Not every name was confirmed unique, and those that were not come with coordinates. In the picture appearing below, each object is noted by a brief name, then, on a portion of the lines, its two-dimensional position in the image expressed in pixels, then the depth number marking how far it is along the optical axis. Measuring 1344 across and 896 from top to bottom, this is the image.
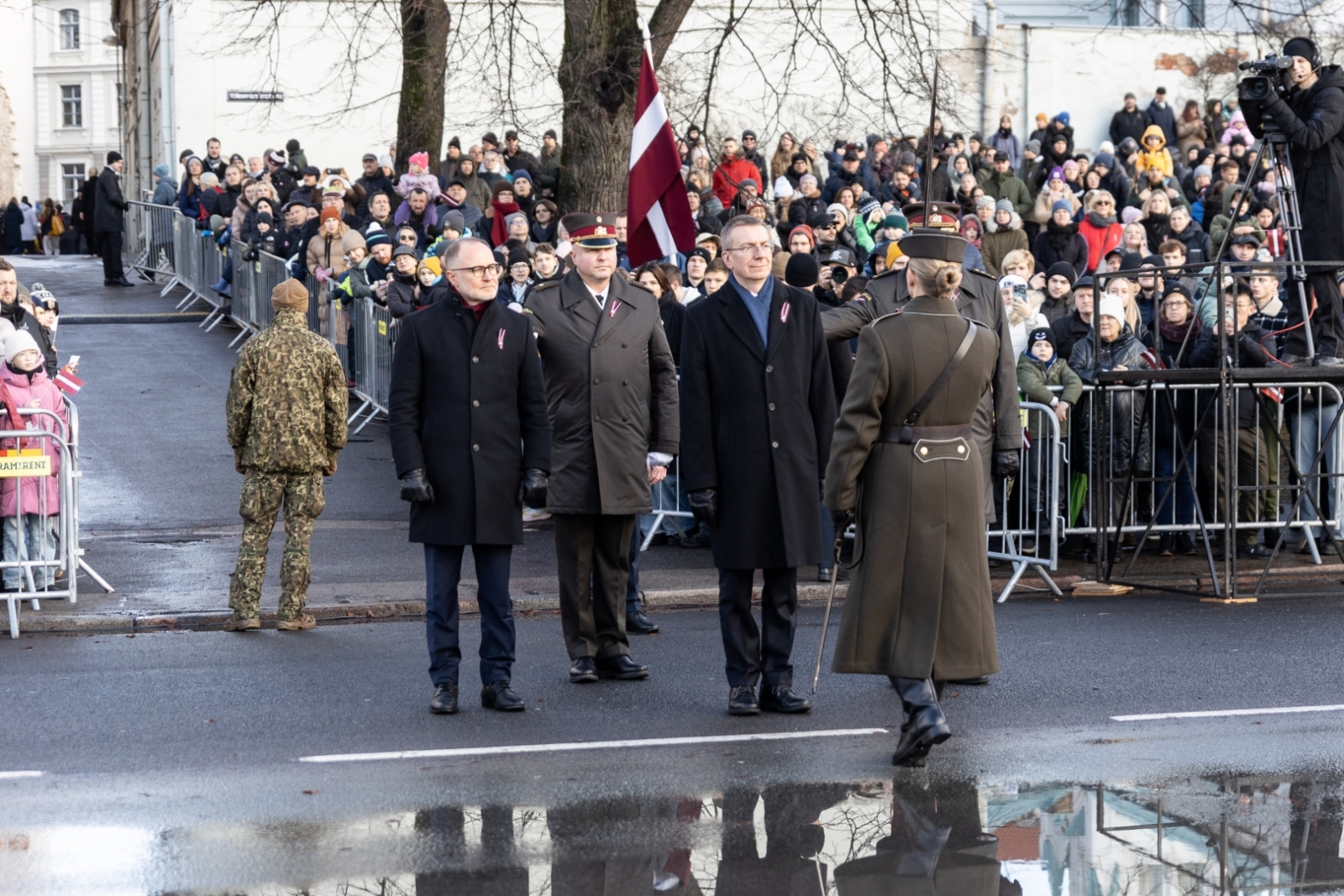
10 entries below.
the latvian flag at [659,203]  10.75
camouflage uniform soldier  10.03
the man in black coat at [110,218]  26.31
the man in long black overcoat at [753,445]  7.73
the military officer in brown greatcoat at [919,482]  6.80
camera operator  11.48
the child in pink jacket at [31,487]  10.36
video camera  11.27
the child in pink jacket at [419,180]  20.19
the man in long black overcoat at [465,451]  7.81
